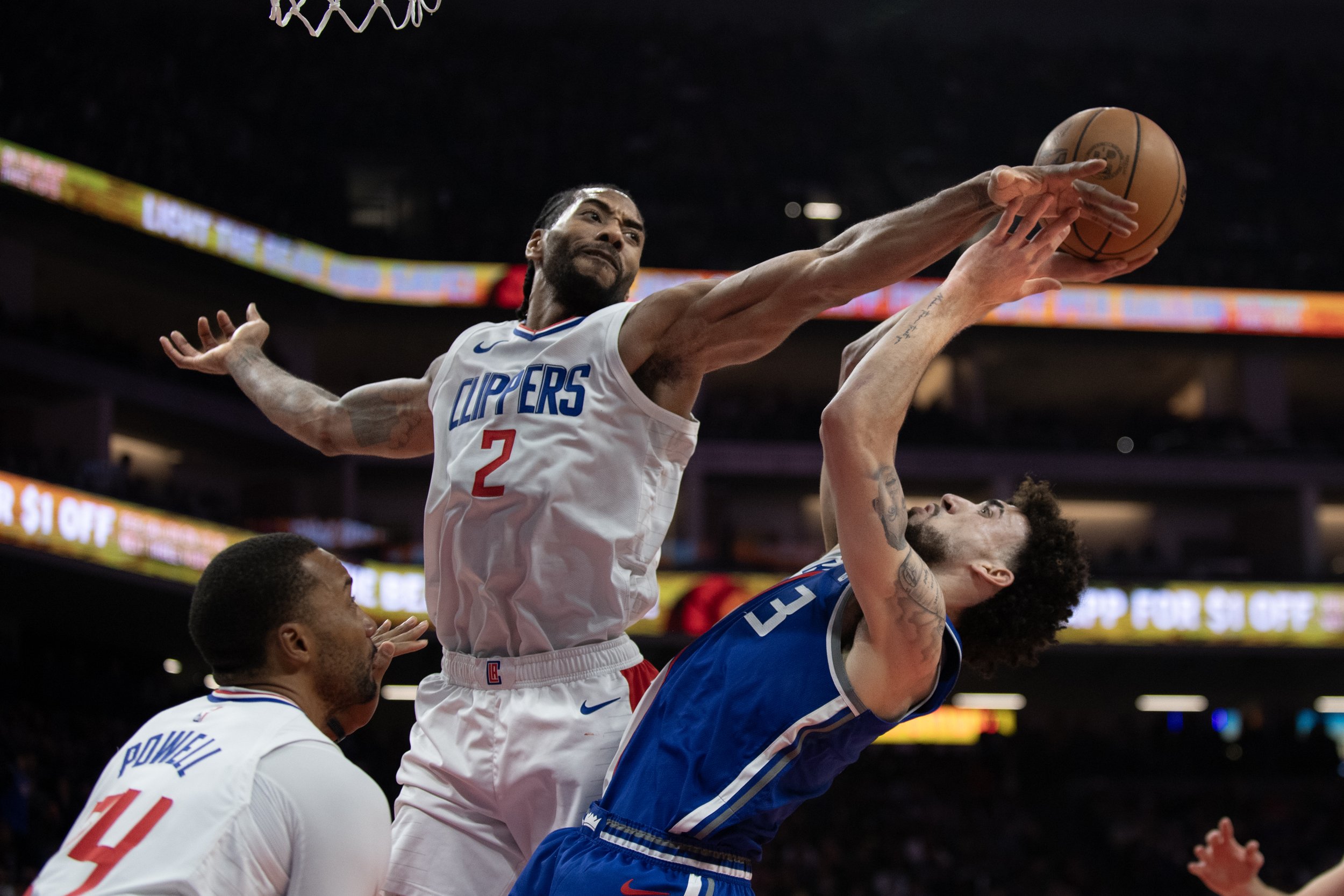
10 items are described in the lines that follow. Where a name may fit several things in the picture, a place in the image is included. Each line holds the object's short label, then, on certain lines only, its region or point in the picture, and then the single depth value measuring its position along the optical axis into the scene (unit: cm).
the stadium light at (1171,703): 2480
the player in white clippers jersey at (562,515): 331
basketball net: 425
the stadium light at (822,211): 2577
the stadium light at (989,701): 2405
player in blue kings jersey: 282
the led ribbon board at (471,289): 2033
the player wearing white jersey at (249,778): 245
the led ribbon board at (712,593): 1638
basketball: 356
